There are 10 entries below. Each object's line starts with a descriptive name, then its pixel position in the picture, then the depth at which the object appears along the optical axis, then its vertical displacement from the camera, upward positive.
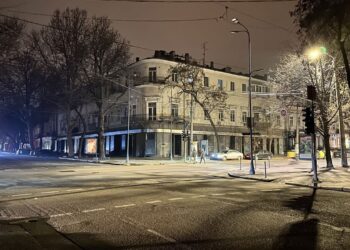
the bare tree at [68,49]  50.38 +12.44
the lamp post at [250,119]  27.03 +2.02
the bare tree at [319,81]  30.22 +5.31
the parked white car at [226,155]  53.56 -0.52
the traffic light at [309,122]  21.28 +1.43
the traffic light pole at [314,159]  20.97 -0.42
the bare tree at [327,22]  17.48 +5.51
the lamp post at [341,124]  27.77 +1.77
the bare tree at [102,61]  50.88 +10.97
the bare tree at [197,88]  54.72 +8.33
